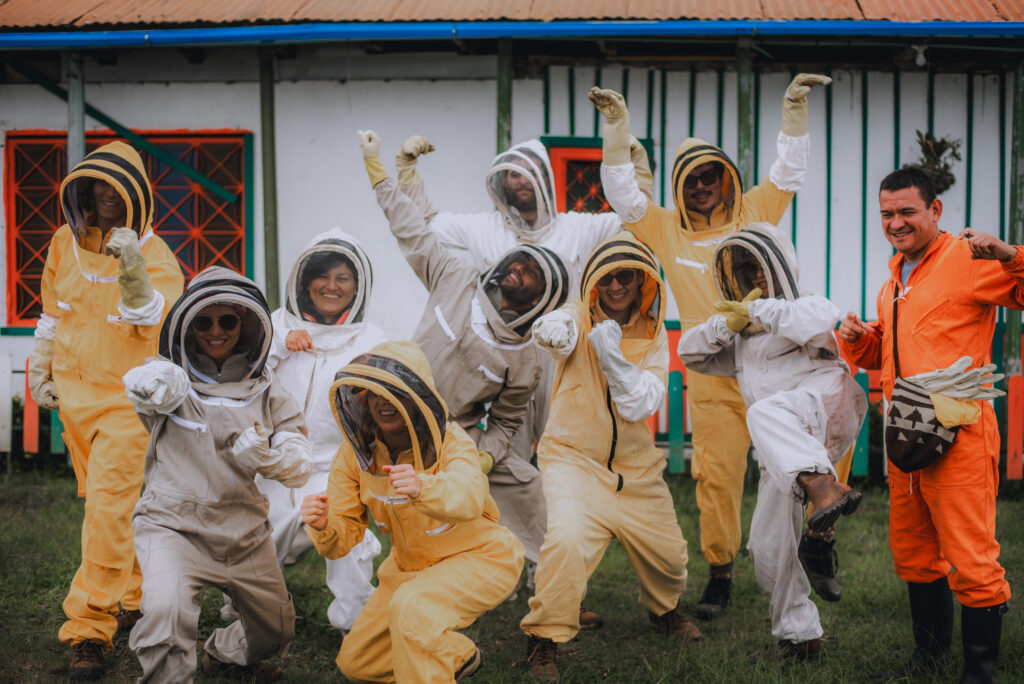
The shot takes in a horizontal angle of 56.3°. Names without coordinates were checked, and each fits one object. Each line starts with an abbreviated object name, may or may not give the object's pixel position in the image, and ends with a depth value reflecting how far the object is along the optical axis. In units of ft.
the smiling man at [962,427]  13.46
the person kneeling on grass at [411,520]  12.47
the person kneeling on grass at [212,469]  12.75
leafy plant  27.76
